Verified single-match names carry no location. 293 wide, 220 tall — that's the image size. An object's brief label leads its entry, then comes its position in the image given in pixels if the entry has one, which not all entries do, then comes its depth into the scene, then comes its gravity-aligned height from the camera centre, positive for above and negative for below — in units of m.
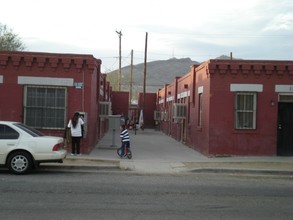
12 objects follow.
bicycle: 18.19 -1.44
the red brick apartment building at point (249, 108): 19.56 +0.46
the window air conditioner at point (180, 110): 26.78 +0.37
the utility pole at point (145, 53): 47.03 +6.17
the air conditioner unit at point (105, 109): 25.11 +0.35
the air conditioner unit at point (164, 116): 40.62 +0.07
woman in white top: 17.80 -0.49
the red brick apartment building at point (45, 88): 19.00 +1.05
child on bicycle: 18.09 -0.91
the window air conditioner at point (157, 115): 46.93 +0.17
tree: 44.97 +6.84
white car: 13.52 -0.99
